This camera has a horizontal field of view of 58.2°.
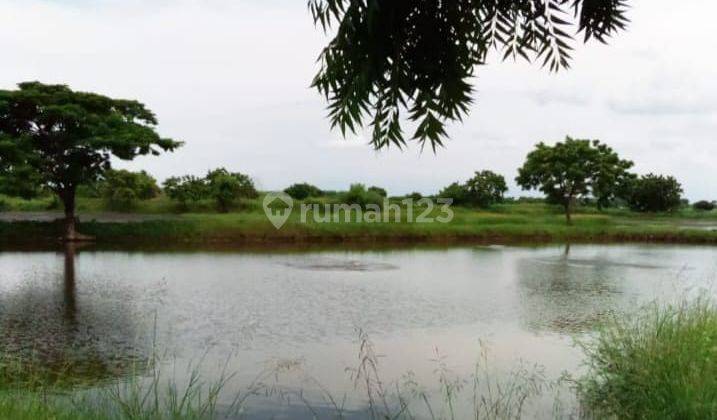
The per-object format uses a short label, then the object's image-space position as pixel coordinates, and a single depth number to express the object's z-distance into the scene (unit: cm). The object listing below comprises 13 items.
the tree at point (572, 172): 4588
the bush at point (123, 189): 3928
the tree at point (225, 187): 4075
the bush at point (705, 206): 6231
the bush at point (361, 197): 4400
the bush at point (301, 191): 4488
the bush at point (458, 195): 5175
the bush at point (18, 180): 2633
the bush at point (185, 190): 4031
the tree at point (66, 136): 2714
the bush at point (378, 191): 4628
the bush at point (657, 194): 5509
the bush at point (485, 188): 5181
